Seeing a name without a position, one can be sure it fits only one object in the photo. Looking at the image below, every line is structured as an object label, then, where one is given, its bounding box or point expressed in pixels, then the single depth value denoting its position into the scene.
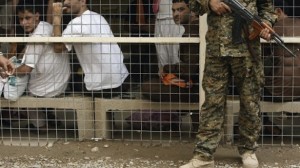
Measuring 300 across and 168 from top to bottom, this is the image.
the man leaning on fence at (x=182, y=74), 9.78
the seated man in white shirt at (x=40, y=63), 10.17
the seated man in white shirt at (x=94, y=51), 9.98
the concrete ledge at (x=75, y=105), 10.17
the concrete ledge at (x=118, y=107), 9.97
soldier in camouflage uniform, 8.16
